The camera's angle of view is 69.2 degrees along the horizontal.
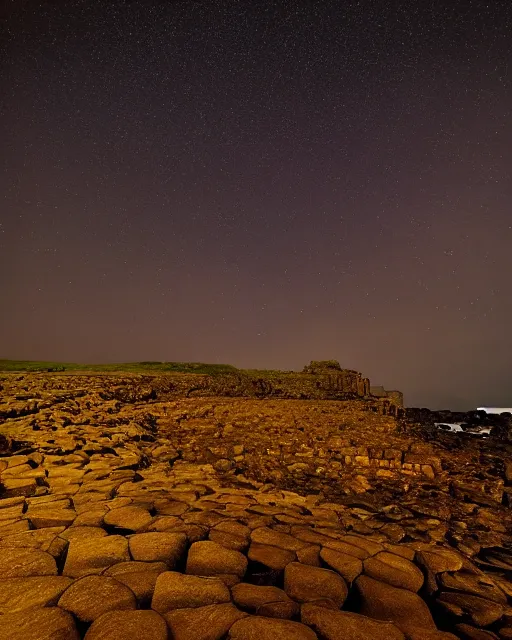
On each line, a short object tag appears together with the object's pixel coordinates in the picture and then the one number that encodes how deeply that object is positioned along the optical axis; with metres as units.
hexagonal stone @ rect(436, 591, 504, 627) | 2.10
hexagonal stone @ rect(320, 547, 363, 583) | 2.34
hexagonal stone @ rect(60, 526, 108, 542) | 2.65
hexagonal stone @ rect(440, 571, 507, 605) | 2.37
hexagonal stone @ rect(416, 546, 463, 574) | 2.63
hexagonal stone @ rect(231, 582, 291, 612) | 1.95
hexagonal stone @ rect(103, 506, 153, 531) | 2.92
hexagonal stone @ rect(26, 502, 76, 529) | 2.95
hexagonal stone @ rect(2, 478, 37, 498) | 3.87
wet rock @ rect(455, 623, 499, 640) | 1.90
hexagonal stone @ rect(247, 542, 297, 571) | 2.44
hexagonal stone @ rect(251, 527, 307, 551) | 2.69
